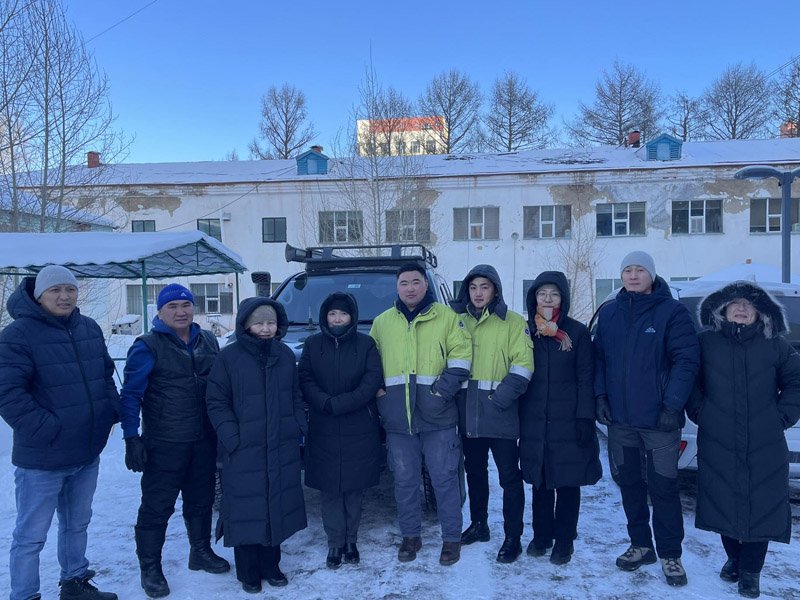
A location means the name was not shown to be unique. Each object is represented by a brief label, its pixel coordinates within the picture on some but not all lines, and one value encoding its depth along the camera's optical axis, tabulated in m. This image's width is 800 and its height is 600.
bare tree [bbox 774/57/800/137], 33.06
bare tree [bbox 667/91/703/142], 36.06
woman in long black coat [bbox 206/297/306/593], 3.48
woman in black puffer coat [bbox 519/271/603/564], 3.74
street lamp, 10.28
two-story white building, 21.67
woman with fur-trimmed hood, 3.44
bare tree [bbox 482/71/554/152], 34.91
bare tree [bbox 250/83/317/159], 37.78
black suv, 5.38
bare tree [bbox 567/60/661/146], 35.28
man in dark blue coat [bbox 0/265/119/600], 3.09
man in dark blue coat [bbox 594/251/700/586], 3.57
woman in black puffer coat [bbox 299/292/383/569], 3.79
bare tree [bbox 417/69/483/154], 33.63
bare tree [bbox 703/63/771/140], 34.91
